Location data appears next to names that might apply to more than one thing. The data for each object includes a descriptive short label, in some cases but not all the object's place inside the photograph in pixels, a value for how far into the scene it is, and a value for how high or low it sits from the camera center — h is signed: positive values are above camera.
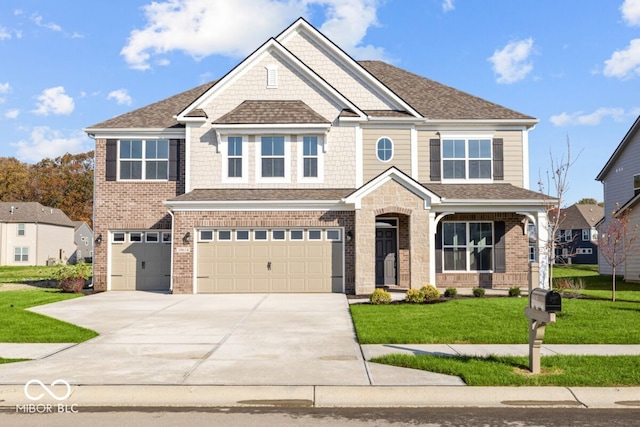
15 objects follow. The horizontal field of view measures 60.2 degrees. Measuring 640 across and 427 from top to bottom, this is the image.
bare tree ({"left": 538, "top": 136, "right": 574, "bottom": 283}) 19.22 +0.76
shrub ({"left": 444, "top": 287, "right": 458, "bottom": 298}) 18.67 -1.67
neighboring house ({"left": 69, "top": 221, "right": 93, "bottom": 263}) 69.39 +0.55
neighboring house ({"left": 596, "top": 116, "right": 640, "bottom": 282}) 28.22 +3.66
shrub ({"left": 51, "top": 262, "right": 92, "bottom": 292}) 21.47 -1.31
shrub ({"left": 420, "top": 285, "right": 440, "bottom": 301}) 17.36 -1.54
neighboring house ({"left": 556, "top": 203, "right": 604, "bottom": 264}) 60.12 +1.17
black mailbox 7.62 -0.79
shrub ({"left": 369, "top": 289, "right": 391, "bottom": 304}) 17.00 -1.67
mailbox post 7.64 -1.02
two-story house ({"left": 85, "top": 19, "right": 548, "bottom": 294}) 20.70 +2.47
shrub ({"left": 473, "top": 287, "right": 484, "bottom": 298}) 18.58 -1.65
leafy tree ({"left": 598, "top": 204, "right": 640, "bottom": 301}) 20.13 +0.38
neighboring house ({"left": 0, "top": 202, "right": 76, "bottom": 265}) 58.34 +1.10
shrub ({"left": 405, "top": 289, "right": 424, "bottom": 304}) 17.03 -1.65
